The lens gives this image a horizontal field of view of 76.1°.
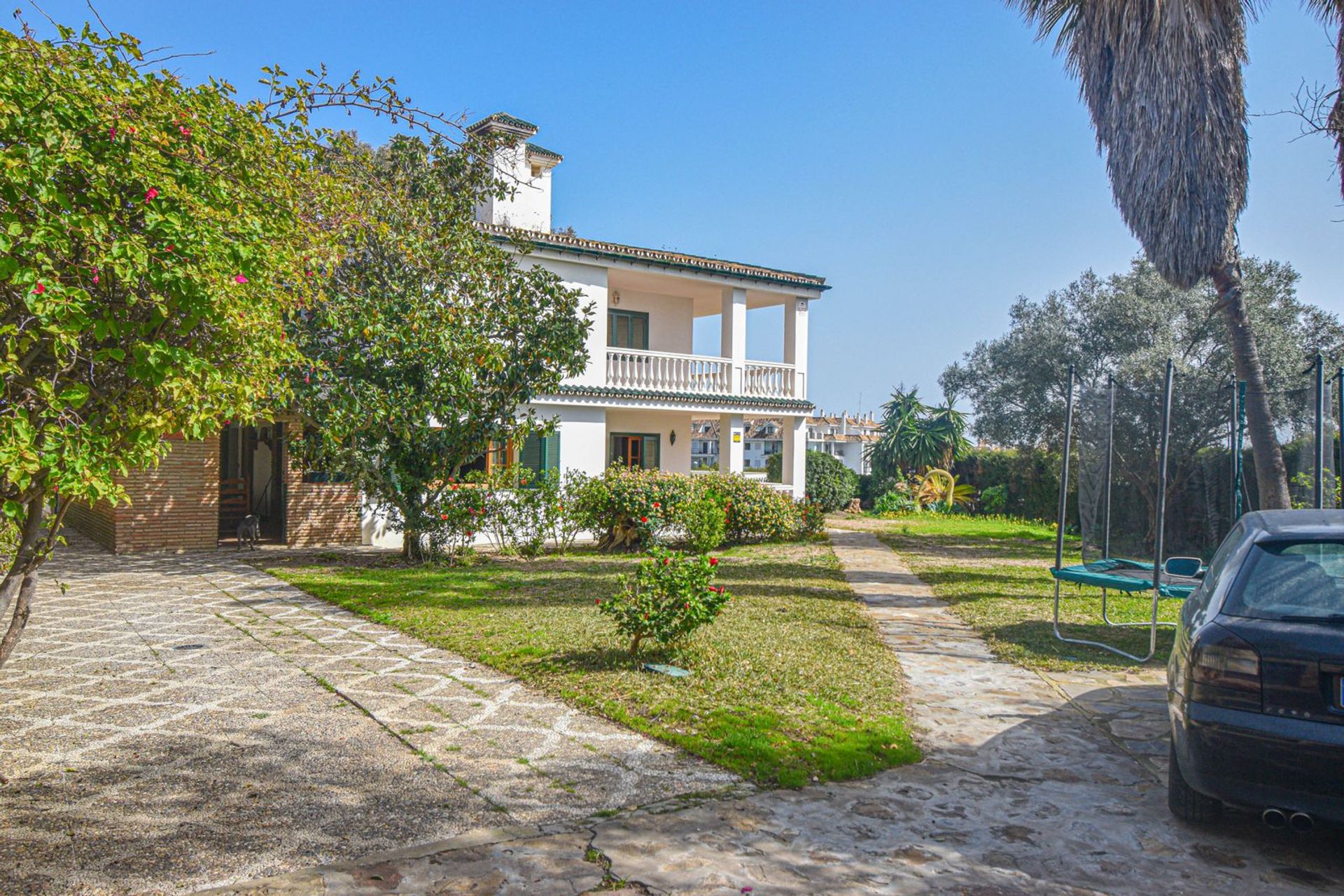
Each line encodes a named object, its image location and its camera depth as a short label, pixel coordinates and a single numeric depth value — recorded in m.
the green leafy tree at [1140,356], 16.55
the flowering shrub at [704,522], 15.26
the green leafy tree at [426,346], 11.98
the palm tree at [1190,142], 11.94
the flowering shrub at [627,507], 15.88
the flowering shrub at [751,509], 17.53
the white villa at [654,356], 18.66
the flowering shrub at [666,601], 7.11
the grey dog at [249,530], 15.39
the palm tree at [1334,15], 10.82
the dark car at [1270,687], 3.59
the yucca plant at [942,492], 28.73
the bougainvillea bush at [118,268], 3.47
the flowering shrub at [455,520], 13.70
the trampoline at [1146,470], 7.85
